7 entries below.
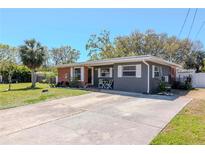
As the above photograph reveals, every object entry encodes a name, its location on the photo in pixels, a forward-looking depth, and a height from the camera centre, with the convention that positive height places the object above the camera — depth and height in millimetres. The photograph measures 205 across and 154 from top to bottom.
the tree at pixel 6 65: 17098 +1230
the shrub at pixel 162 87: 13730 -658
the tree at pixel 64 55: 48416 +6148
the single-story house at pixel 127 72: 12463 +480
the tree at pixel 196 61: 30672 +2892
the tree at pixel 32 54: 17812 +2349
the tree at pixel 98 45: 34250 +6396
